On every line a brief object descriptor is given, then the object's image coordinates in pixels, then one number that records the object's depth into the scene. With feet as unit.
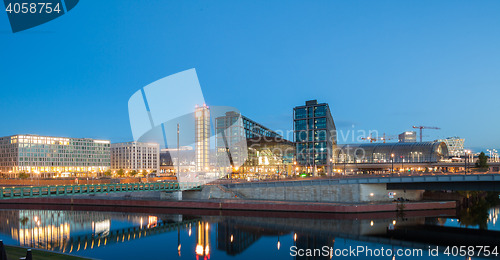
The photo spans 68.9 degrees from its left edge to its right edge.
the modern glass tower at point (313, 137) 476.54
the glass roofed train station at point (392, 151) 546.67
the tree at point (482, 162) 405.94
